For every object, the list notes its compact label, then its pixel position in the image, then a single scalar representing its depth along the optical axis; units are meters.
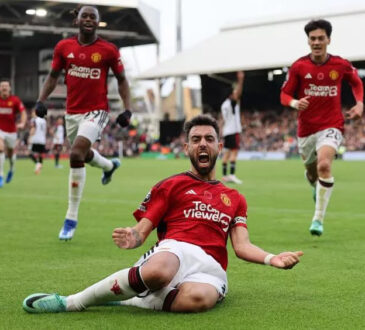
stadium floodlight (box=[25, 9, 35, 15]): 53.44
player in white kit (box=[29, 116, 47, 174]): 25.62
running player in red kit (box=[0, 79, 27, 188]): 18.08
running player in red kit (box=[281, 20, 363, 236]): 9.04
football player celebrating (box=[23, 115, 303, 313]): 4.46
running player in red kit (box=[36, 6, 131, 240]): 8.60
